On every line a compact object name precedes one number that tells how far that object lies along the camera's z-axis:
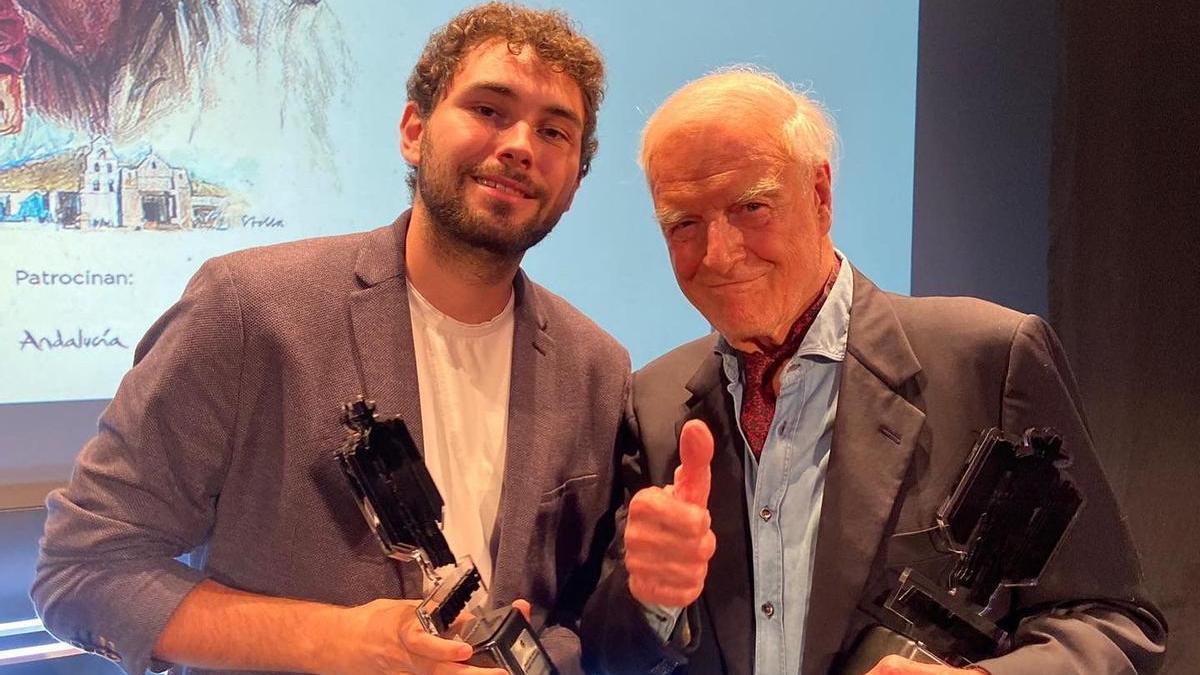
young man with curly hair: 1.30
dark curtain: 2.50
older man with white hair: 1.27
